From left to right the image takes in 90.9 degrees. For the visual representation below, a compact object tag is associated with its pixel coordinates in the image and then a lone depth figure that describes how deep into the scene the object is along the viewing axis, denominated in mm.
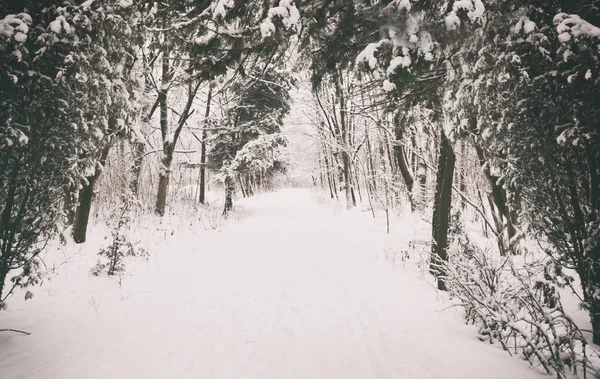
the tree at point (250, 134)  15281
